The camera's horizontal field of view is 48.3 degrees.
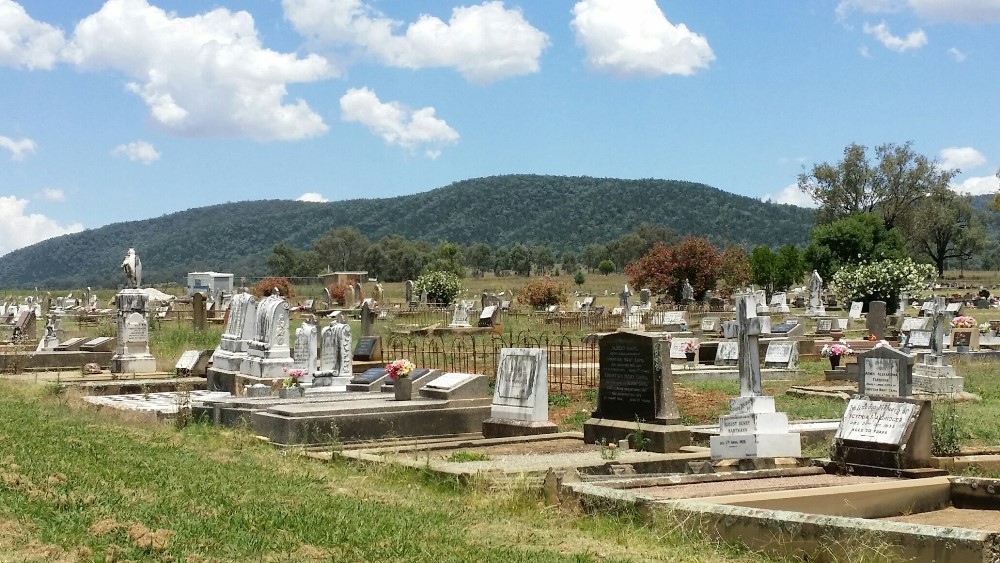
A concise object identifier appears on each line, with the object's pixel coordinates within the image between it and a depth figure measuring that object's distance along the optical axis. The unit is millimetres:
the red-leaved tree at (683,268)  54312
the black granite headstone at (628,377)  13773
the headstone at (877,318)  31703
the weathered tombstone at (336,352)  18750
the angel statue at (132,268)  26281
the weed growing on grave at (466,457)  11961
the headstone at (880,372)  16109
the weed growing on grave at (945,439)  11438
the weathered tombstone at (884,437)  10133
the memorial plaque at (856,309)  42344
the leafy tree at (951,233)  83875
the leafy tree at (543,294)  53406
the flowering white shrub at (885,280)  44188
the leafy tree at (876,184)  79125
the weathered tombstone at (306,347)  19141
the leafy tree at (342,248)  128413
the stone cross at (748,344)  12816
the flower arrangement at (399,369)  15938
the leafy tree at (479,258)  135375
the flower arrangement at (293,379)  17797
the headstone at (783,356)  24594
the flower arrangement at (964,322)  29156
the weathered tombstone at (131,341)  24625
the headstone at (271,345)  20297
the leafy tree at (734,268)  55375
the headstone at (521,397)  14664
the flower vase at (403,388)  15703
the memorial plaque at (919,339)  25844
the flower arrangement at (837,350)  22188
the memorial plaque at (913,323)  29981
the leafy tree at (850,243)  68438
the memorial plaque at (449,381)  15620
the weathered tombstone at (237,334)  21547
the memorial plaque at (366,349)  22250
